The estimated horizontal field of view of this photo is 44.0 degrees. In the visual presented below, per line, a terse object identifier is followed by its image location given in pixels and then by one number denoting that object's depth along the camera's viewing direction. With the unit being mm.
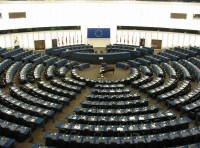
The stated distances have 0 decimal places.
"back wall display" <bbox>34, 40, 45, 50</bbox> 43031
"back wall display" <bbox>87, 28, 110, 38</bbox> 42031
